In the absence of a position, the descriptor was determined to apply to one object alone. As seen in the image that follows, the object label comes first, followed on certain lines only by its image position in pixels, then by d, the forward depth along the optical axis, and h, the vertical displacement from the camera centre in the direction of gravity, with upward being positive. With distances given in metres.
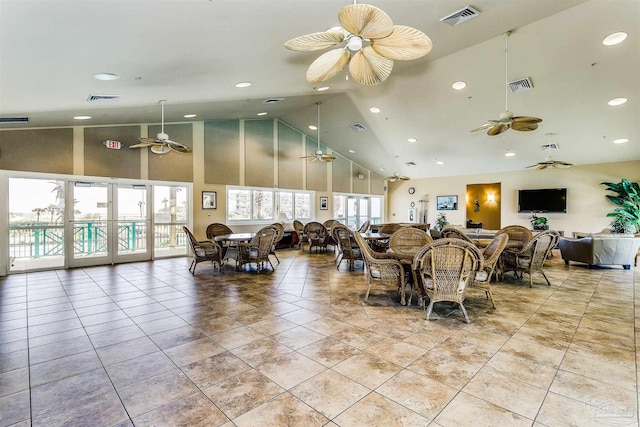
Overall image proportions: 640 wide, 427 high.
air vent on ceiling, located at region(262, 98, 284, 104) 6.63 +2.53
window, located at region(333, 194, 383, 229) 12.43 +0.11
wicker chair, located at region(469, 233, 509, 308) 3.82 -0.79
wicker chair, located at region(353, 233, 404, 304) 4.01 -0.79
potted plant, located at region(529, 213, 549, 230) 9.29 -0.37
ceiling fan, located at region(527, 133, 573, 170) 7.48 +1.23
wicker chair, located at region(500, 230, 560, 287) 4.86 -0.73
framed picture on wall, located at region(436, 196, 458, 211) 12.23 +0.35
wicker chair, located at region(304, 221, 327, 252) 8.88 -0.70
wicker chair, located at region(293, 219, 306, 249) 9.41 -0.64
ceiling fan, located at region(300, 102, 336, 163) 8.48 +1.57
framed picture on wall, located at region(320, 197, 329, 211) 11.62 +0.33
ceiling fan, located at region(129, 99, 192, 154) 5.73 +1.34
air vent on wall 5.07 +1.59
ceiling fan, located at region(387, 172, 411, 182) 10.50 +1.20
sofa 6.26 -0.81
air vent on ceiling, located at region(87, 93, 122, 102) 4.63 +1.81
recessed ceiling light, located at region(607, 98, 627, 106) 5.71 +2.12
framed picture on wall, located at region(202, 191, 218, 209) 8.44 +0.34
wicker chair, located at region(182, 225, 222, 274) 6.02 -0.81
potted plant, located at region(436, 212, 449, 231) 10.73 -0.43
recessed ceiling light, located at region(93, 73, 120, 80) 3.76 +1.74
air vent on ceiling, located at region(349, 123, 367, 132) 8.88 +2.56
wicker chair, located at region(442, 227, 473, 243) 4.85 -0.38
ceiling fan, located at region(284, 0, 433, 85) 2.18 +1.46
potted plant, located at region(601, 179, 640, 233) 8.28 +0.20
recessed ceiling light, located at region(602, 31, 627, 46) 4.12 +2.43
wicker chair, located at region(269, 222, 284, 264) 6.53 -0.49
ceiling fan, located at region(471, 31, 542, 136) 4.55 +1.41
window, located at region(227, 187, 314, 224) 9.20 +0.24
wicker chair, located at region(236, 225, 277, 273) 5.96 -0.74
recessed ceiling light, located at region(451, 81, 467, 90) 5.98 +2.56
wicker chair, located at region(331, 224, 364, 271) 6.06 -0.68
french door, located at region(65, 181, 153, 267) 6.61 -0.27
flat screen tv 9.80 +0.37
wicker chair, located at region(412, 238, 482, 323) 3.27 -0.62
